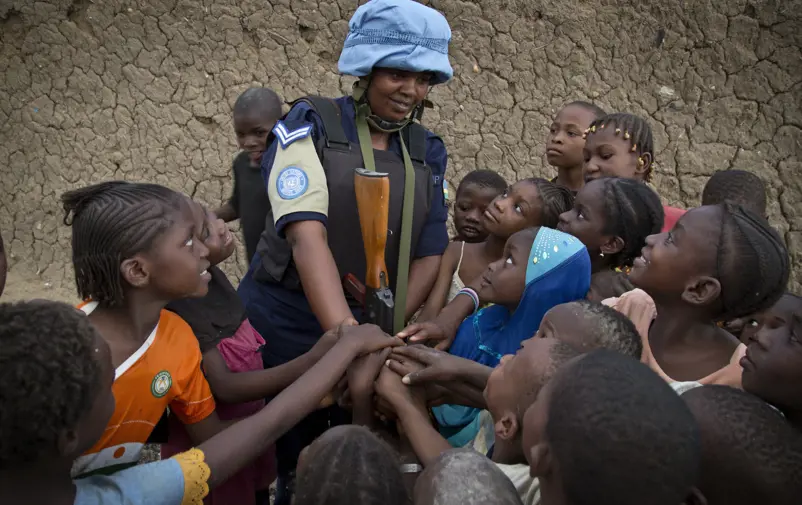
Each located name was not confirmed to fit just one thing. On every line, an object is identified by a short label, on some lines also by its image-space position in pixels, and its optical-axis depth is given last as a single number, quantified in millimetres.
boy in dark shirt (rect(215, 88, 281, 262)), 3137
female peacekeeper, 2014
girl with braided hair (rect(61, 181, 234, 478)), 1539
